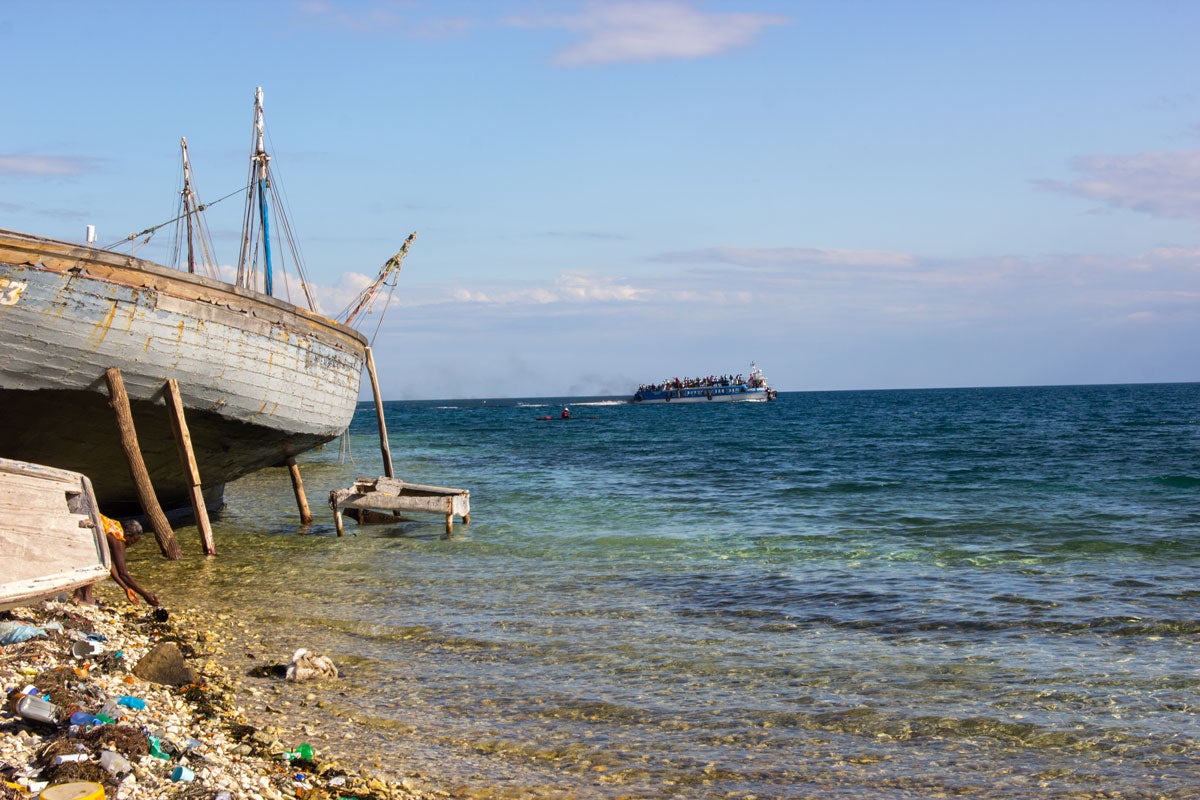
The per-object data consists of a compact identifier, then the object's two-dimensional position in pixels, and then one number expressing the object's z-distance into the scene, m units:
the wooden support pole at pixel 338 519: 18.16
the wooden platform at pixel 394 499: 18.17
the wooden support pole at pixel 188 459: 14.10
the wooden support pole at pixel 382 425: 21.68
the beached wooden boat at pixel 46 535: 8.41
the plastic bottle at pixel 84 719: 6.37
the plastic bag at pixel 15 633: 8.25
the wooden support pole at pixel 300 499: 19.91
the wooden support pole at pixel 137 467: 13.37
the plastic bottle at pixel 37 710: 6.27
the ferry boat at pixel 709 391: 131.62
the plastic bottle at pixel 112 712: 6.54
